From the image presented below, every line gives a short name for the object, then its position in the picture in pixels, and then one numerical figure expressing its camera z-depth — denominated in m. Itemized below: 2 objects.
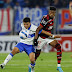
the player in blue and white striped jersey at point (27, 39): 18.17
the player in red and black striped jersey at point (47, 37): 19.25
